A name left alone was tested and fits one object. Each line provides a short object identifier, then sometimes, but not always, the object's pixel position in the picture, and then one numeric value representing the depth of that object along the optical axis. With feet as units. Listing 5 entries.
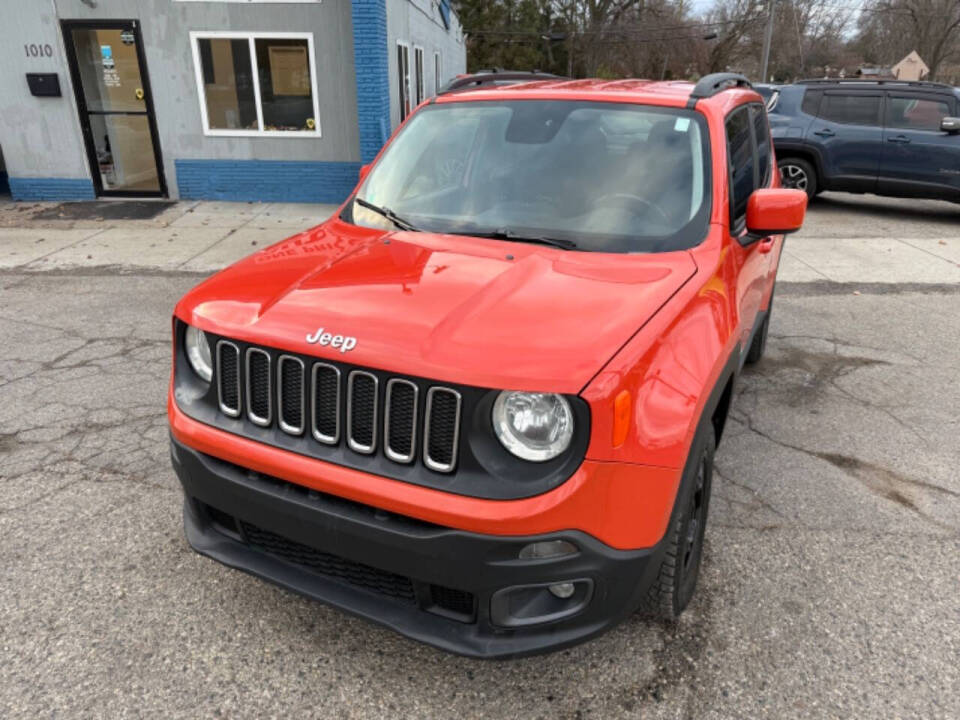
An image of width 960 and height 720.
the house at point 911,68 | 112.47
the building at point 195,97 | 32.09
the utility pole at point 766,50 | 110.61
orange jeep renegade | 6.35
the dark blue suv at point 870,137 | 33.94
